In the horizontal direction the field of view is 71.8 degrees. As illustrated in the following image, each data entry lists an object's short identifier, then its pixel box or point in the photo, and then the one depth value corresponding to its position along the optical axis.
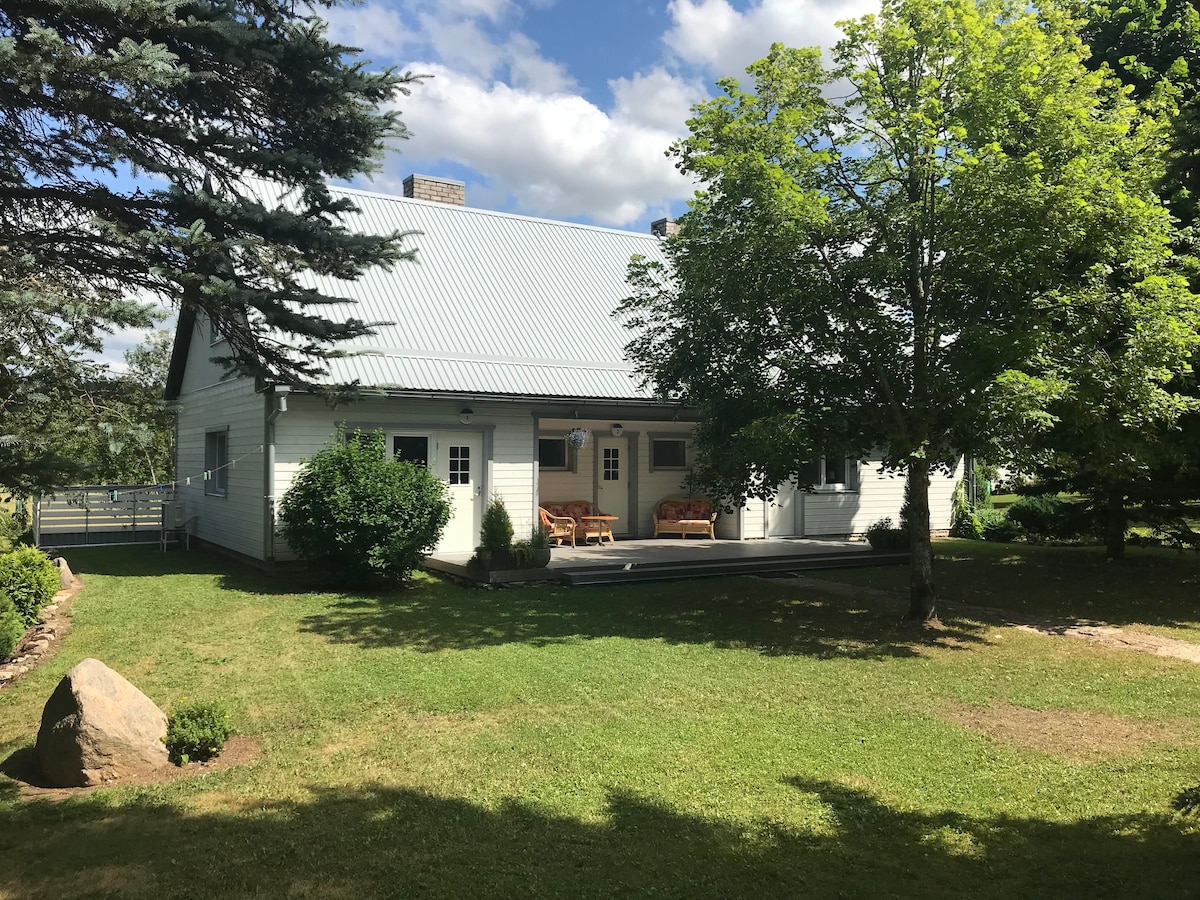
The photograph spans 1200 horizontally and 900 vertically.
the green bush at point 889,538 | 15.91
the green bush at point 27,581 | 9.42
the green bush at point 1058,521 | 15.33
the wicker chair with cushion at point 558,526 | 16.44
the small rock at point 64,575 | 11.98
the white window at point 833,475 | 18.75
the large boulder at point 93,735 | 5.34
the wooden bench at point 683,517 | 17.80
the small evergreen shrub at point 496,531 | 12.64
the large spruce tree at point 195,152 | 5.20
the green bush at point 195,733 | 5.70
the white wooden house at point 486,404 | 14.10
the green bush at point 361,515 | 11.77
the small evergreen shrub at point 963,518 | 20.03
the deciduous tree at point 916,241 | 8.63
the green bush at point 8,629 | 7.97
